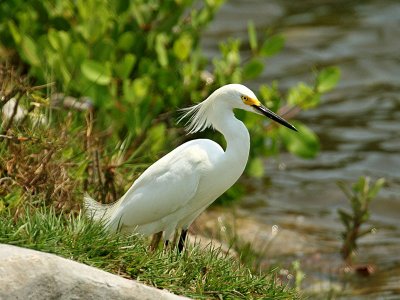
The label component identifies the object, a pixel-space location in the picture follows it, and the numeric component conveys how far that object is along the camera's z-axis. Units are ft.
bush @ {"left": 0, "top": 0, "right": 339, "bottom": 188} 49.11
